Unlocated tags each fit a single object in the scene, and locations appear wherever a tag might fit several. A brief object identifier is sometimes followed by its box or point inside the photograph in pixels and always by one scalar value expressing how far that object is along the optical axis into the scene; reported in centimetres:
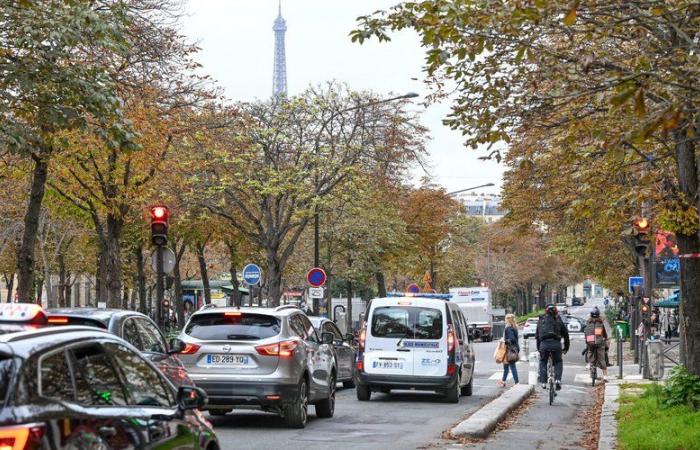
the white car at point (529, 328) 7181
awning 5092
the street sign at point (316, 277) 3681
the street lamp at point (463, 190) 6151
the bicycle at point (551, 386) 2175
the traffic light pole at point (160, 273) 2052
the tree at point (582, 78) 1009
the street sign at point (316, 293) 3750
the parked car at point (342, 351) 2308
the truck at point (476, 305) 7006
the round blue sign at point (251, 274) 3491
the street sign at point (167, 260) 2127
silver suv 1559
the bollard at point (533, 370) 2677
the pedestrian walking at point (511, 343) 2736
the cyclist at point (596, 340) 2759
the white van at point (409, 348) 2170
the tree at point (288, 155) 3953
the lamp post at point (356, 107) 3866
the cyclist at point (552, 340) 2302
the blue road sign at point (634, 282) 3849
